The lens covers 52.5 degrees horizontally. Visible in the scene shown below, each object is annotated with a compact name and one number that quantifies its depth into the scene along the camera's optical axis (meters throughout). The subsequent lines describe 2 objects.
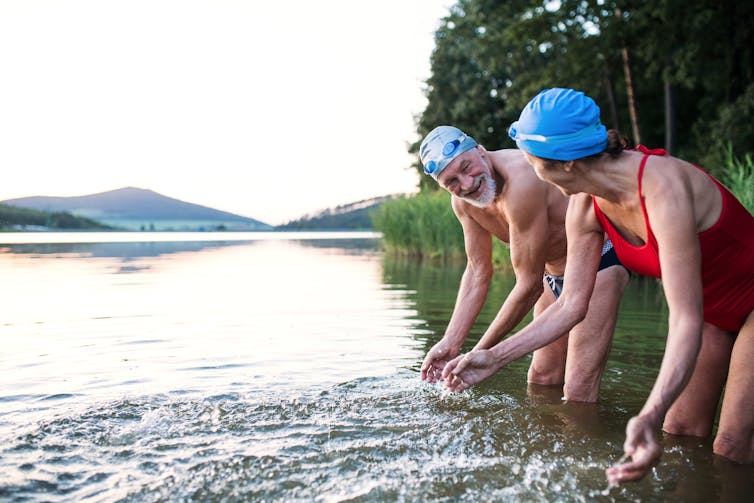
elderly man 3.71
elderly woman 2.36
